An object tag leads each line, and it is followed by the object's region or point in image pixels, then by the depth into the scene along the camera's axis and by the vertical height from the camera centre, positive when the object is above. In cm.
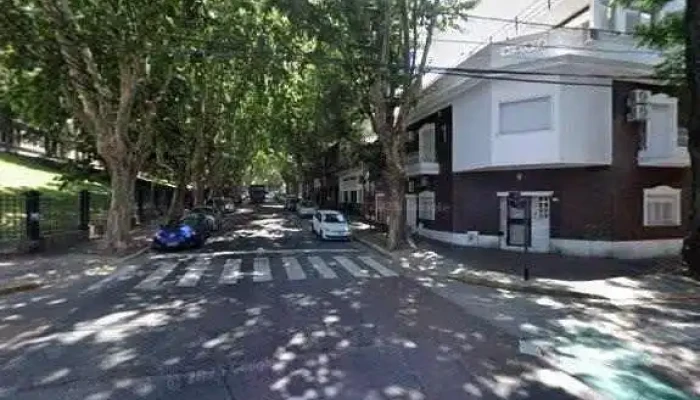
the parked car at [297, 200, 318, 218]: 4547 -137
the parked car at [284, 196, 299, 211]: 5905 -123
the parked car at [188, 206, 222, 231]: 2898 -129
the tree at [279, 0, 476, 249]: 1909 +538
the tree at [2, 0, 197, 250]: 1658 +437
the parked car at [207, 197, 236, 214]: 4678 -119
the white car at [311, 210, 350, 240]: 2620 -158
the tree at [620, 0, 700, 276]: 1378 +357
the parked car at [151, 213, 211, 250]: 2159 -174
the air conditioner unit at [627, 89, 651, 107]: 1852 +322
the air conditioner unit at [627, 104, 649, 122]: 1850 +272
